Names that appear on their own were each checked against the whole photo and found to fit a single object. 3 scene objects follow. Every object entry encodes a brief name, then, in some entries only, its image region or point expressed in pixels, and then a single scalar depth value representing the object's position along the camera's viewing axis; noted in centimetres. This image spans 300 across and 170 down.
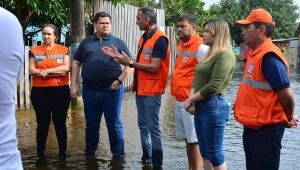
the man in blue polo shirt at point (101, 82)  634
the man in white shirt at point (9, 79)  194
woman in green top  458
